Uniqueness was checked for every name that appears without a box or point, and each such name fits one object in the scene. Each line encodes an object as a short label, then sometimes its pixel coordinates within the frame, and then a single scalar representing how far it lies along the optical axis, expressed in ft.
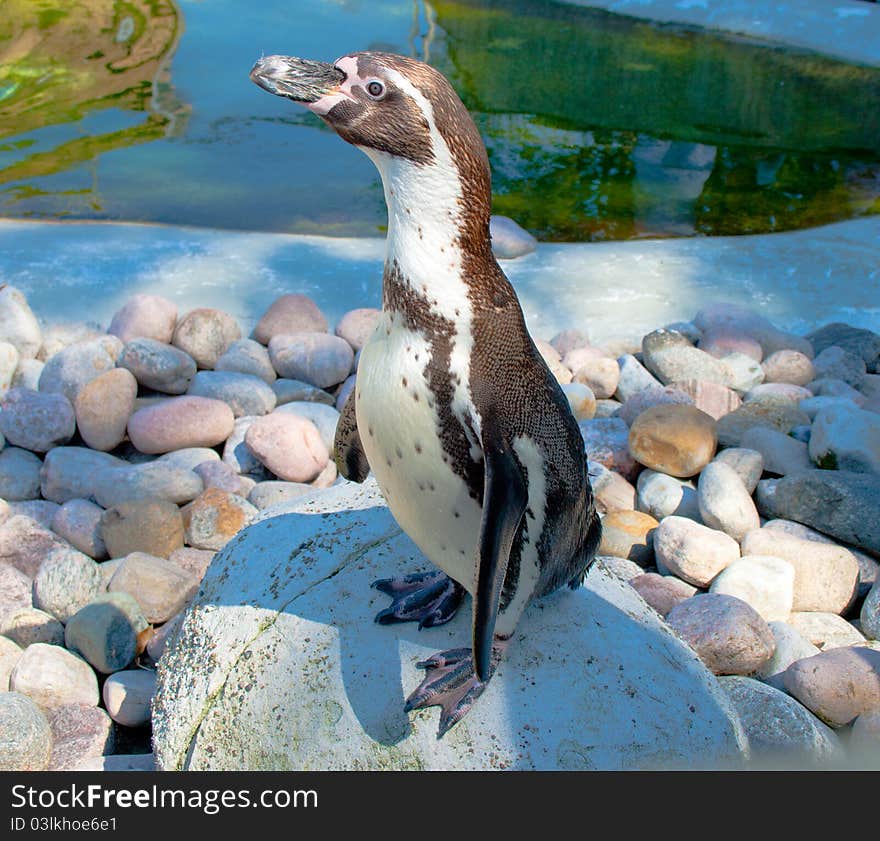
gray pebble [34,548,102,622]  8.37
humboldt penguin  4.93
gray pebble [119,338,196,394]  11.21
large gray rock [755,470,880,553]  9.18
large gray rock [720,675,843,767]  6.84
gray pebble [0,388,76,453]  10.37
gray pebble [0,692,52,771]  6.79
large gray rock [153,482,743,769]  5.76
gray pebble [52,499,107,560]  9.30
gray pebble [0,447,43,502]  10.08
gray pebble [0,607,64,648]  8.20
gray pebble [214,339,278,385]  11.76
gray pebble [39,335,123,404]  11.19
